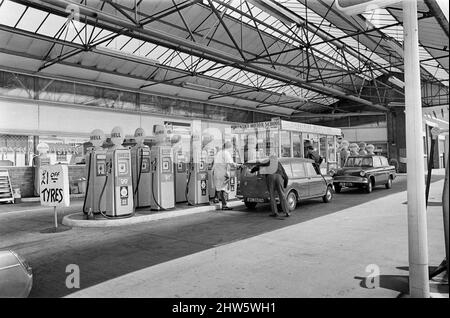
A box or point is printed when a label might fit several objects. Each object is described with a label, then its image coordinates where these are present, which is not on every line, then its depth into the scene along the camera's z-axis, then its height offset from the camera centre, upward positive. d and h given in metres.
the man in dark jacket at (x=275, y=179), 9.02 -0.43
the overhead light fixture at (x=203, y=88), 18.56 +4.33
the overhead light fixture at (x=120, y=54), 11.31 +3.80
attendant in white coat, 10.46 -0.17
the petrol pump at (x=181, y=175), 11.59 -0.32
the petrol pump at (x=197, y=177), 10.82 -0.37
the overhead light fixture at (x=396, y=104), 28.37 +4.62
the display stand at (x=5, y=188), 14.33 -0.76
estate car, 9.77 -0.60
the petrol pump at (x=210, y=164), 11.34 +0.02
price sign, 7.49 -0.38
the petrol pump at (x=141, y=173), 9.95 -0.20
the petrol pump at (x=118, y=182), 8.64 -0.37
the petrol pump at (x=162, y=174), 9.66 -0.22
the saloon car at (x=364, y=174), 14.12 -0.53
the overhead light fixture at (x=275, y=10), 13.13 +6.07
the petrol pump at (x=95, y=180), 8.94 -0.33
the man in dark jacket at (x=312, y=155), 13.68 +0.28
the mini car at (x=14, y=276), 3.72 -1.17
